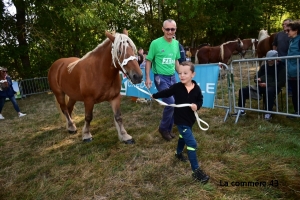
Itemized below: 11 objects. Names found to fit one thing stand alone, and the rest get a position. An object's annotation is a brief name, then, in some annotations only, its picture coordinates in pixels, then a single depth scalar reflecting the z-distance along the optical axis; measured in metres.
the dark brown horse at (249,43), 15.62
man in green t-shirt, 3.50
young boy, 2.53
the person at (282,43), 5.74
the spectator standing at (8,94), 7.07
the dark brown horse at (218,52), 10.38
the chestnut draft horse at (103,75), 3.30
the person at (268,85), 4.28
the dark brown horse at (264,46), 8.86
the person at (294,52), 4.05
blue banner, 4.42
